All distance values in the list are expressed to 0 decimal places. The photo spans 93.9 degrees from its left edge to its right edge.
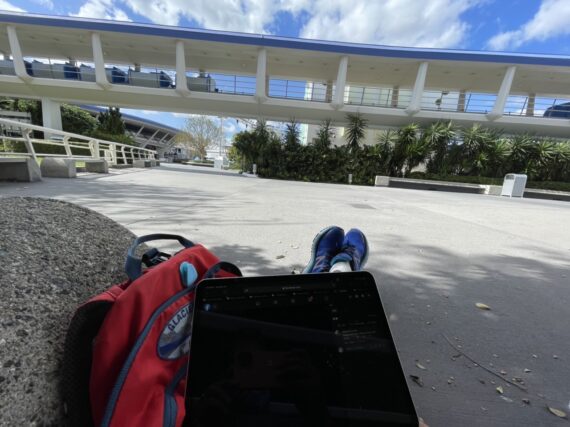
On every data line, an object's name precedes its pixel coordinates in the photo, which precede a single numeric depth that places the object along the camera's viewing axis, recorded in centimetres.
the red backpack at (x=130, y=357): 58
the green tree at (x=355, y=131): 1398
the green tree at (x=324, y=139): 1384
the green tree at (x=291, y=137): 1381
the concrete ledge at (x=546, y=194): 1291
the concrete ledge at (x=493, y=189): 1299
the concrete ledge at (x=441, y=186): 1314
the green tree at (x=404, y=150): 1352
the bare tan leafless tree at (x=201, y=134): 4192
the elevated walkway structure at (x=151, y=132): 4288
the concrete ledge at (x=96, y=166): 823
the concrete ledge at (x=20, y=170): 504
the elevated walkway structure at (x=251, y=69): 1388
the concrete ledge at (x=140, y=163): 1289
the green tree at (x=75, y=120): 1912
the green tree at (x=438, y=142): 1346
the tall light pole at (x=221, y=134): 4214
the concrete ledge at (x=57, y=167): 634
